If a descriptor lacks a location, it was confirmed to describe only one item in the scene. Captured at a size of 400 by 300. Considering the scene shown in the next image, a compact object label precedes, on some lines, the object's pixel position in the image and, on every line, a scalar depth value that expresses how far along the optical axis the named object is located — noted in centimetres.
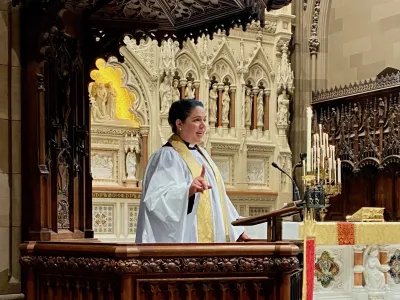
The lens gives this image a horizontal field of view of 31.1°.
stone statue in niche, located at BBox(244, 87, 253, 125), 1138
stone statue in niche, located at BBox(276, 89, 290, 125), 1160
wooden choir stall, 780
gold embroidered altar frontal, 762
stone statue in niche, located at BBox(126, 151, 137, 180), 1000
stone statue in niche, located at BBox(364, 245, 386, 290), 784
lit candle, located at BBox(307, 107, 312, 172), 464
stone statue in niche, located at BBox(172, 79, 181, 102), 1054
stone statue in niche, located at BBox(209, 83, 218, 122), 1102
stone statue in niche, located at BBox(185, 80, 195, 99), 1070
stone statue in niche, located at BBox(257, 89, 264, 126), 1149
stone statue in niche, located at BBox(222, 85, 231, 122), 1111
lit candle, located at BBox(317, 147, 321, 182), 724
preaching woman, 402
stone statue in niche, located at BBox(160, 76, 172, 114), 1033
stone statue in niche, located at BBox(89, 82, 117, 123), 993
